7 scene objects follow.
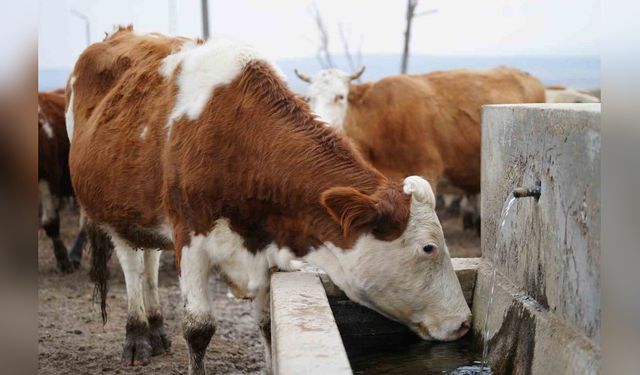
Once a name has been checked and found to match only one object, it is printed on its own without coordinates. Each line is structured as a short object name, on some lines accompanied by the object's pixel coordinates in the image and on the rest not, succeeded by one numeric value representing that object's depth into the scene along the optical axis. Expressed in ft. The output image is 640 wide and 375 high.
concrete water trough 9.34
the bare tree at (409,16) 40.37
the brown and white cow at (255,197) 12.67
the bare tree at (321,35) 48.39
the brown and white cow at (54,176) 30.17
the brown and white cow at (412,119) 30.17
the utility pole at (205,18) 38.32
